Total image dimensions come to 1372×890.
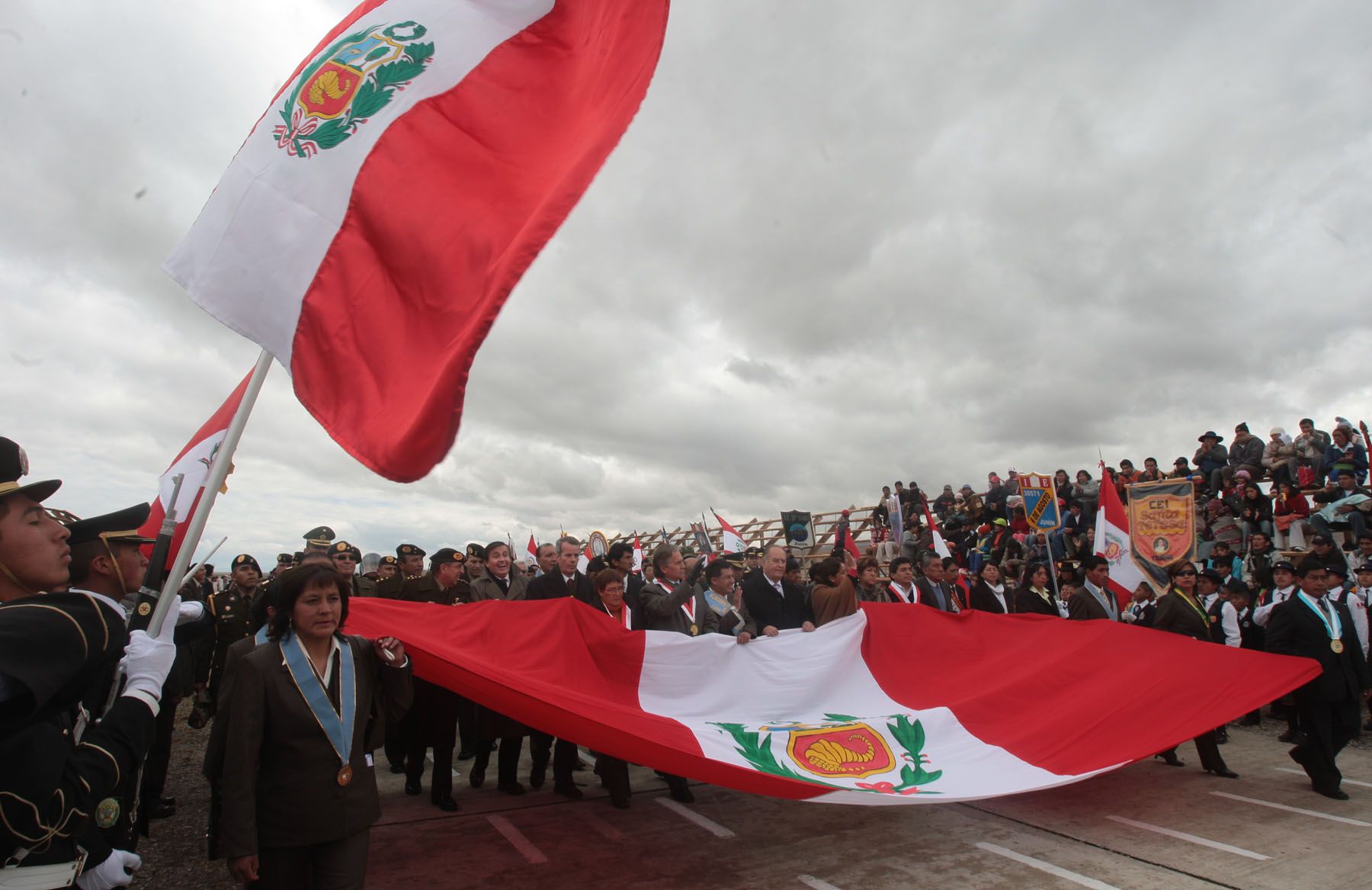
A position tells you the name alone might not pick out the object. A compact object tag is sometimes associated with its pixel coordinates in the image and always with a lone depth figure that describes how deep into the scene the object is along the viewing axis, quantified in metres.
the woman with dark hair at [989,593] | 8.88
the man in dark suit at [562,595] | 5.71
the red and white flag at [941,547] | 10.32
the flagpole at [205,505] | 2.37
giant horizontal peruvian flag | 4.17
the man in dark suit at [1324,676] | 5.80
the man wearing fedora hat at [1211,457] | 15.52
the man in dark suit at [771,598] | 6.89
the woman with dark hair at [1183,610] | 7.45
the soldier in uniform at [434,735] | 5.42
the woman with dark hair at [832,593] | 6.50
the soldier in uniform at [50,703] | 1.56
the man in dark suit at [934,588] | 8.28
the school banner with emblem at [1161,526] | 10.50
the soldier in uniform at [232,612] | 6.80
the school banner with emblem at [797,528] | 18.80
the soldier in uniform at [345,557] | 6.66
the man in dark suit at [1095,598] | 8.59
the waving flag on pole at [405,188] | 2.75
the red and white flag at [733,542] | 14.50
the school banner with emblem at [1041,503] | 11.89
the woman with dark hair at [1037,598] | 9.26
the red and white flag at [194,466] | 4.13
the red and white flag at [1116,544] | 9.96
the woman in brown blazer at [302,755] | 2.65
